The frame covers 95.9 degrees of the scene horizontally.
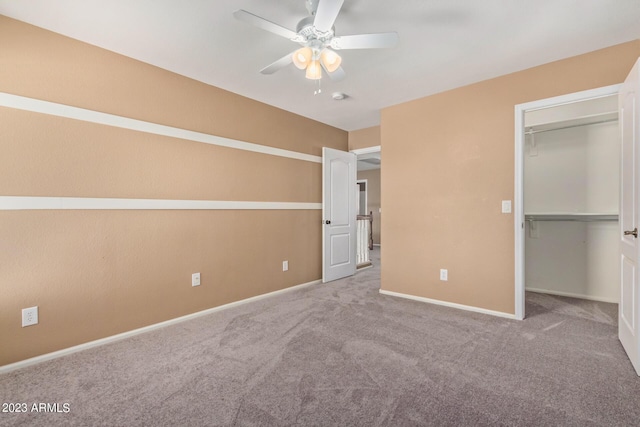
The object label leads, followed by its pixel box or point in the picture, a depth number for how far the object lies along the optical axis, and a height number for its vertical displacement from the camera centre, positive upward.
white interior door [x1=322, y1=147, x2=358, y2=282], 4.33 -0.02
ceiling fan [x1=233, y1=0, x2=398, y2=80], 1.62 +1.11
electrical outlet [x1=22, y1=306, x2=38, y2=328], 2.08 -0.74
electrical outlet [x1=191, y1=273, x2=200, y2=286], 2.99 -0.69
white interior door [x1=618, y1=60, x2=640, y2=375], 1.92 -0.05
